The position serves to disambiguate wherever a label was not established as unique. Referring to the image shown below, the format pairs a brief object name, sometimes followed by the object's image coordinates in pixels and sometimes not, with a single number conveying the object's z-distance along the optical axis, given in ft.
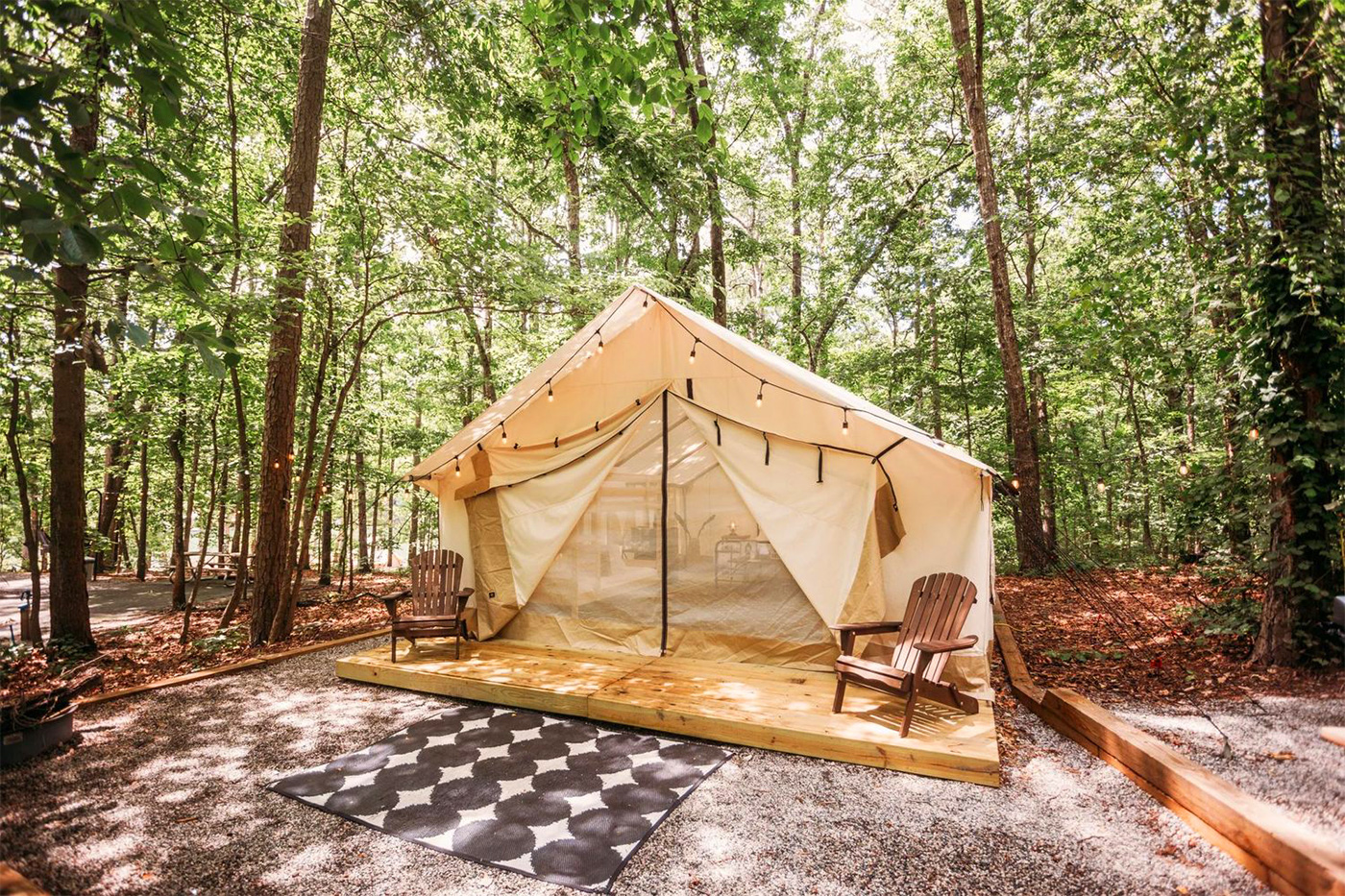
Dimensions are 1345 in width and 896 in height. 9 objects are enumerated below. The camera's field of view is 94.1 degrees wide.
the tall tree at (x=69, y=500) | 16.88
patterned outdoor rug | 8.12
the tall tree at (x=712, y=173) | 25.62
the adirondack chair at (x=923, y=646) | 10.81
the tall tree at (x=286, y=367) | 18.57
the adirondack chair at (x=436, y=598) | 15.46
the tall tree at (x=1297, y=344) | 11.45
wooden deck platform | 10.31
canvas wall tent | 13.96
